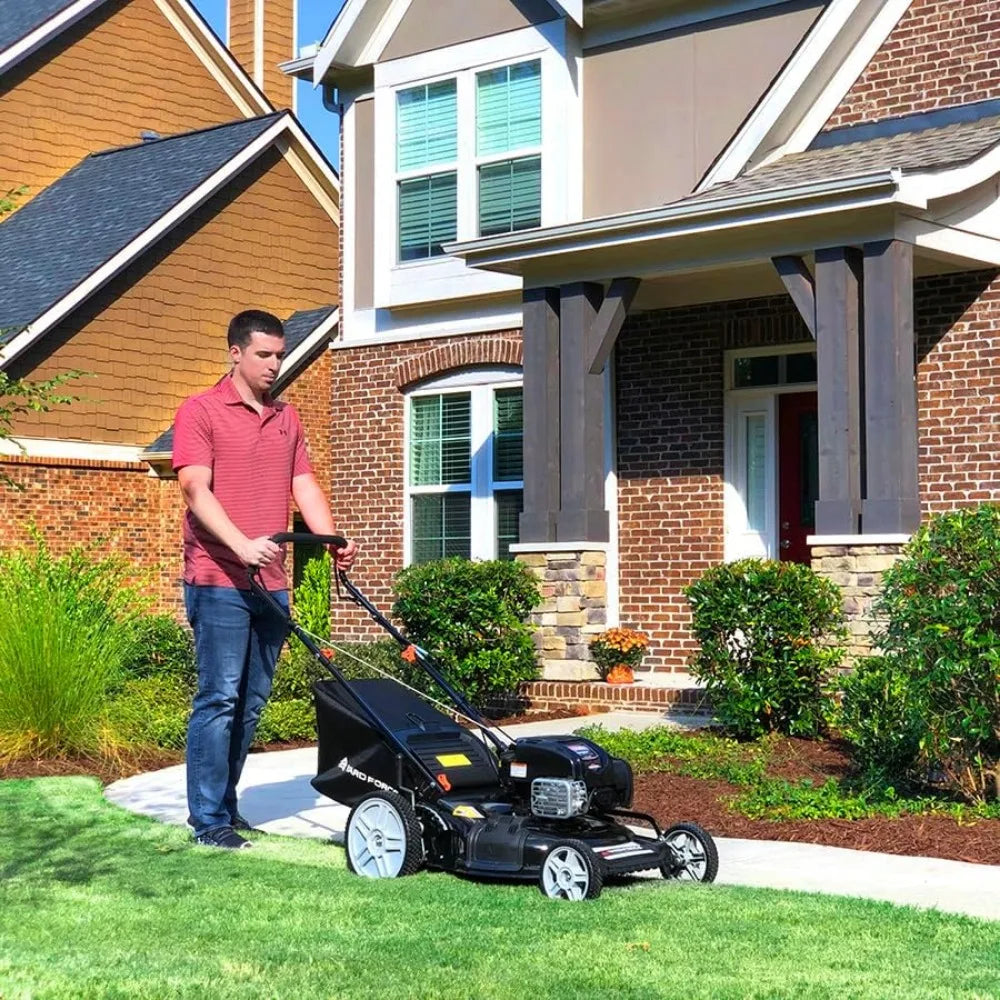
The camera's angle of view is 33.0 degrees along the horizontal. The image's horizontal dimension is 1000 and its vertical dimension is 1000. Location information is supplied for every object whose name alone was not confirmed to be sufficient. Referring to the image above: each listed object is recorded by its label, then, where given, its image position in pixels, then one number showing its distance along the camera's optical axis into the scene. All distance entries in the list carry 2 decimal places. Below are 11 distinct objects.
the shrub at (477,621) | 13.23
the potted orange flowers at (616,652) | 13.73
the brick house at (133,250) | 19.33
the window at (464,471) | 16.11
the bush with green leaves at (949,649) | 7.76
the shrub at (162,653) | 12.62
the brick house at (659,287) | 11.94
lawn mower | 6.06
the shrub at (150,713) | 10.68
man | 7.14
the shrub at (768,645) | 10.73
